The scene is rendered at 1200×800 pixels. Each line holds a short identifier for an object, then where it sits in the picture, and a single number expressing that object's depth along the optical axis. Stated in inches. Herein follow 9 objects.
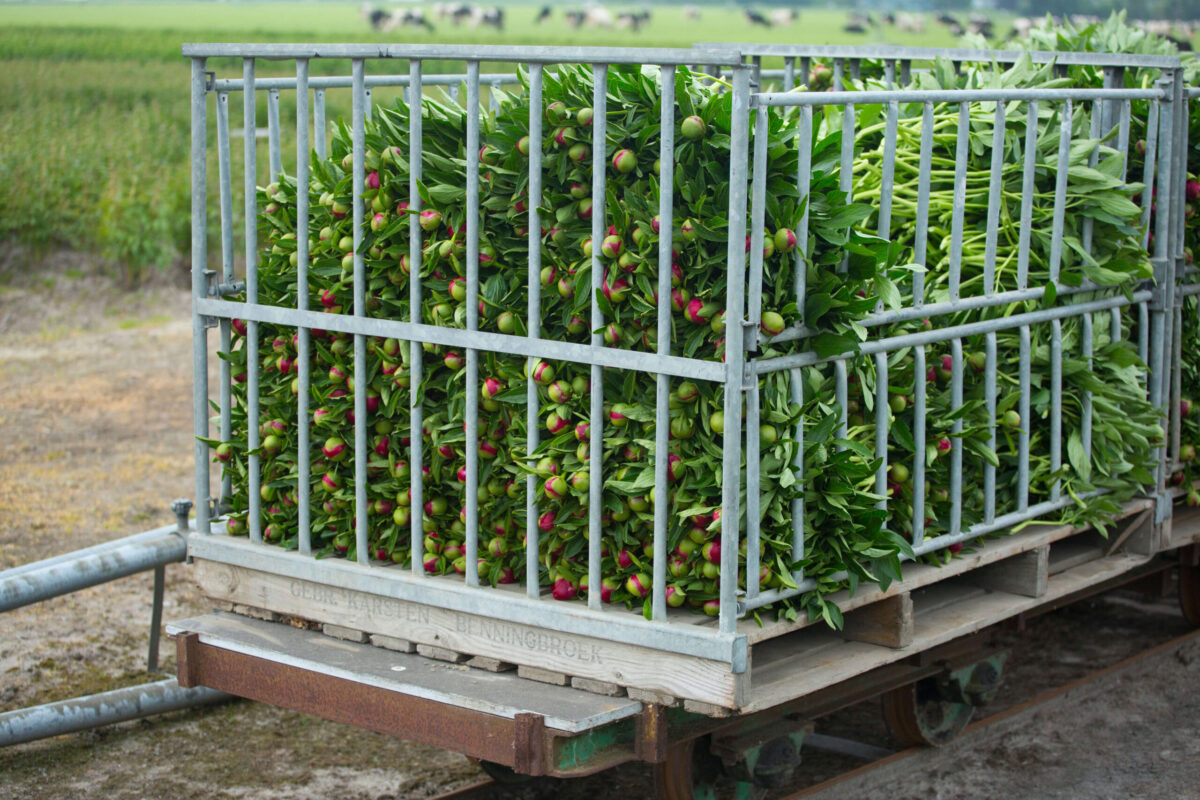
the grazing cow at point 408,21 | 1690.5
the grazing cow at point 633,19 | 1692.9
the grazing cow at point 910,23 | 1107.9
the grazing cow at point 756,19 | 1596.0
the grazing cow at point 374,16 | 1670.8
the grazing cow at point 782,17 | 1724.7
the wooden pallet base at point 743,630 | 156.2
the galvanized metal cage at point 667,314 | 146.4
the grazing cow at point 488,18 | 1785.2
